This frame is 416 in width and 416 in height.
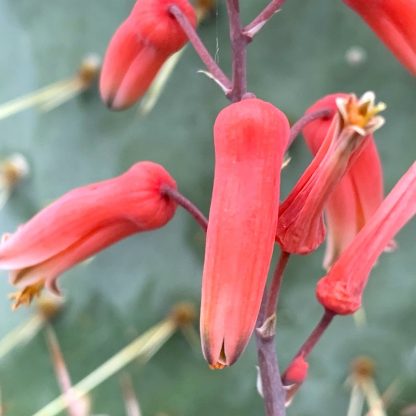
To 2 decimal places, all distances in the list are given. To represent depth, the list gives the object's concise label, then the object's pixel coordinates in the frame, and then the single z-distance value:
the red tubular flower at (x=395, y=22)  0.26
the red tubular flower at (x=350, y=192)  0.27
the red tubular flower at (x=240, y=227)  0.24
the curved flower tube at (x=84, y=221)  0.27
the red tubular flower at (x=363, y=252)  0.25
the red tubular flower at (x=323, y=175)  0.24
